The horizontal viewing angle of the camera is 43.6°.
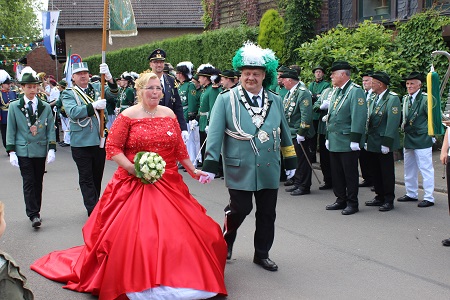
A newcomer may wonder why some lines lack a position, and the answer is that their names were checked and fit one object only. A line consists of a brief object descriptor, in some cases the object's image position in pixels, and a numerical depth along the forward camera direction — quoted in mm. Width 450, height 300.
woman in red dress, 4547
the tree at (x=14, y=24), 39625
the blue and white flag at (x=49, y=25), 20719
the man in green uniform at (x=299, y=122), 9031
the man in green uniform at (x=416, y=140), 8133
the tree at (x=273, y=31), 14898
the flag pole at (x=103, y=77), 6647
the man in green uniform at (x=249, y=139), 5234
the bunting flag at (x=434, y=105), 6404
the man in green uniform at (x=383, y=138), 7871
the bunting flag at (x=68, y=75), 10719
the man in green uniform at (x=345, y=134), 7625
